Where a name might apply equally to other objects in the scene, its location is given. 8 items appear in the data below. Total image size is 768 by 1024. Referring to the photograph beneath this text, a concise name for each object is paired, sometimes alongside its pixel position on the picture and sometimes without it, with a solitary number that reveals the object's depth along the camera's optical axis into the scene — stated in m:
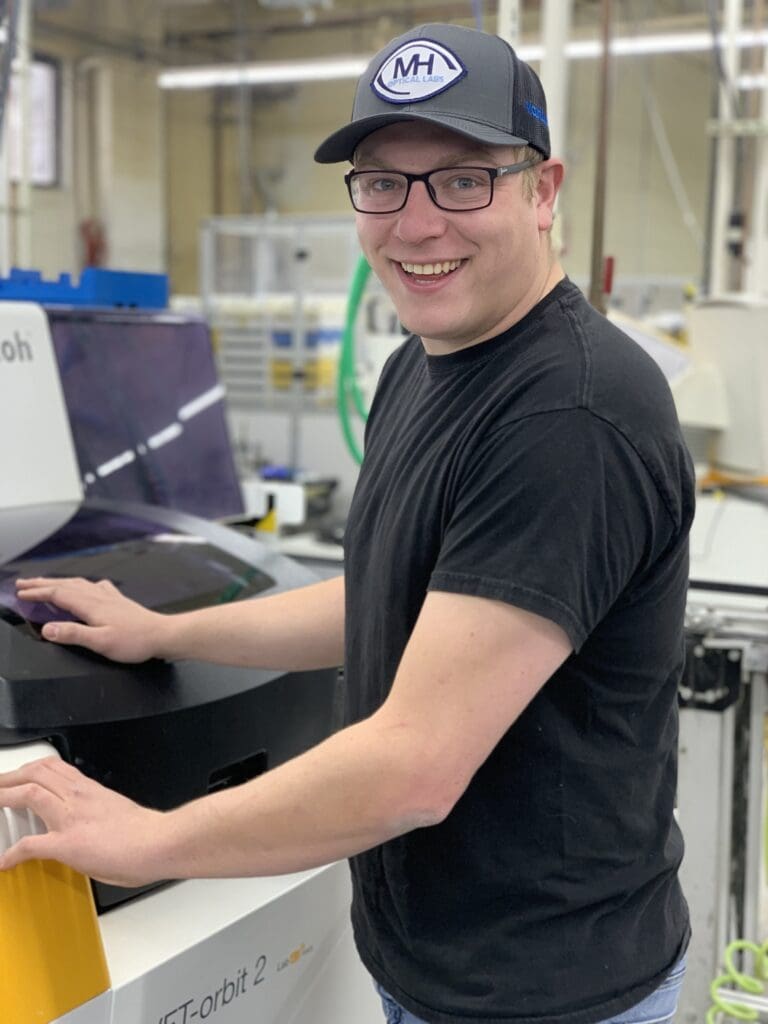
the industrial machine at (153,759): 0.84
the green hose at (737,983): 1.63
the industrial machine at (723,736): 1.55
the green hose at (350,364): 1.94
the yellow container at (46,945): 0.80
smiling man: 0.74
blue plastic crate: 1.52
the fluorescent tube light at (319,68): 6.61
